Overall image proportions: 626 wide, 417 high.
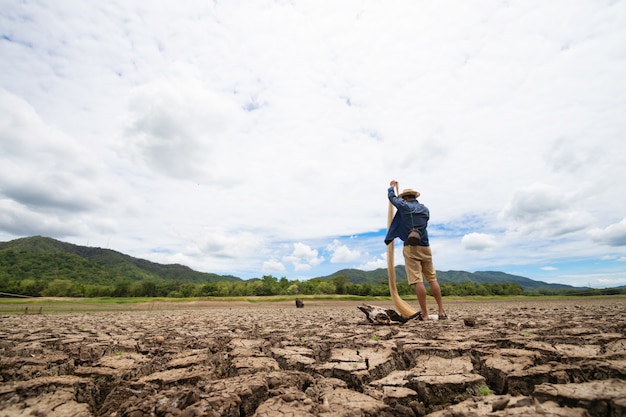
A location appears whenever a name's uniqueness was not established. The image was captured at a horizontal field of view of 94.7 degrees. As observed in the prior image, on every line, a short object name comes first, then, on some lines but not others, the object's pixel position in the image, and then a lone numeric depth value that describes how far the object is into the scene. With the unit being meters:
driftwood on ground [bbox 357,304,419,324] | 4.96
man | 5.23
